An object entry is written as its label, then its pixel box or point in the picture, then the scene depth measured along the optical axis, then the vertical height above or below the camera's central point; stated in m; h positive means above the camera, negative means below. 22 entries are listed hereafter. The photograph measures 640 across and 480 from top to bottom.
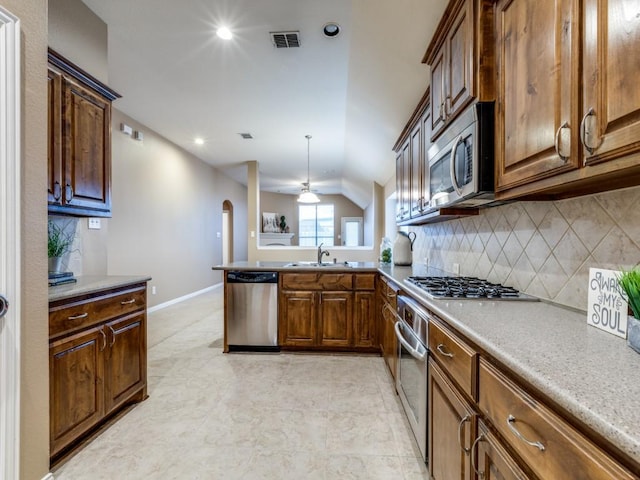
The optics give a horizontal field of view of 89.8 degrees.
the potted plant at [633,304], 0.83 -0.17
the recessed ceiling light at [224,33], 2.68 +1.76
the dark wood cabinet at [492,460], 0.81 -0.61
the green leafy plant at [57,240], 2.02 +0.01
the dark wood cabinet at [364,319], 3.26 -0.80
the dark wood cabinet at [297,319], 3.29 -0.81
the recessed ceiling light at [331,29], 2.64 +1.77
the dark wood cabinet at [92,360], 1.65 -0.70
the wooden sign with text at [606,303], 0.96 -0.20
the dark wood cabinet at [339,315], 3.27 -0.76
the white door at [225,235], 9.03 +0.16
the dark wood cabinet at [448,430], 1.07 -0.73
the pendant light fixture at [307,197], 6.38 +0.87
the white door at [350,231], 12.02 +0.36
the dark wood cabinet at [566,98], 0.77 +0.42
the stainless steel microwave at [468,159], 1.42 +0.40
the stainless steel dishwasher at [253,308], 3.31 -0.70
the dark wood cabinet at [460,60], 1.42 +0.91
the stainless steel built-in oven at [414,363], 1.59 -0.70
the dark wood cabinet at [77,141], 1.92 +0.65
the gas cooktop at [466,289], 1.53 -0.26
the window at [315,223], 12.12 +0.67
